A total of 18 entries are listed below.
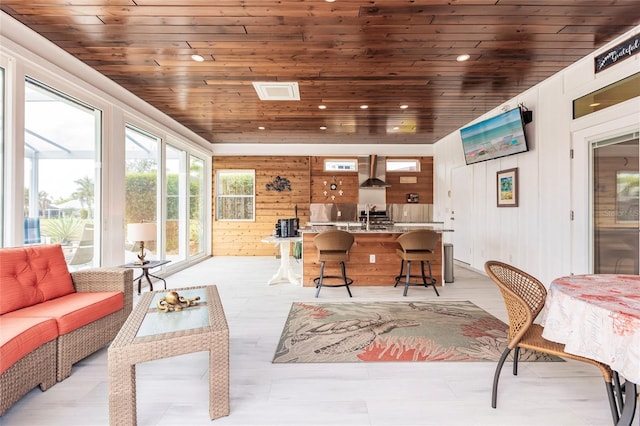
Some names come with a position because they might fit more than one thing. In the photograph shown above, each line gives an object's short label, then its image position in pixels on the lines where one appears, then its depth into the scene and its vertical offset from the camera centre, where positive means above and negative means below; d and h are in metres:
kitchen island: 4.98 -0.74
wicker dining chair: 1.61 -0.61
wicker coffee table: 1.65 -0.72
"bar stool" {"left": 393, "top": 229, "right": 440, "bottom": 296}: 4.37 -0.44
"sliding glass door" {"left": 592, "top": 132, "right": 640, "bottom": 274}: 3.07 +0.10
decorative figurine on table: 2.20 -0.64
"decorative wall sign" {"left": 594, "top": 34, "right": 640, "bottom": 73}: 2.95 +1.57
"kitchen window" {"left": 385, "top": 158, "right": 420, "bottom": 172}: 8.06 +1.22
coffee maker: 5.01 -0.25
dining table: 1.30 -0.50
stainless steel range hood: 7.79 +1.04
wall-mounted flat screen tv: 4.55 +1.21
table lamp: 3.90 -0.25
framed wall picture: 4.84 +0.41
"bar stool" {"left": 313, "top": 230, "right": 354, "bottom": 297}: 4.33 -0.45
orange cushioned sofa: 1.86 -0.70
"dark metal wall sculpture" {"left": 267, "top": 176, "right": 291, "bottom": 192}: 8.12 +0.74
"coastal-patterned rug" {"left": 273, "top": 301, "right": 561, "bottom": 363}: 2.62 -1.16
